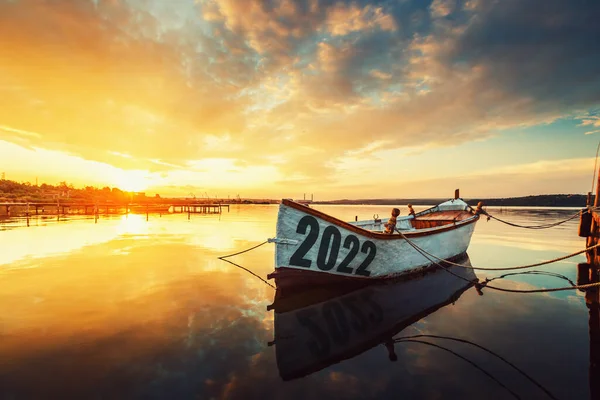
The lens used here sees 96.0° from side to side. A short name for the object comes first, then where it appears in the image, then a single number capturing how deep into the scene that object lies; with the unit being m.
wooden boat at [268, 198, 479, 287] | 7.84
